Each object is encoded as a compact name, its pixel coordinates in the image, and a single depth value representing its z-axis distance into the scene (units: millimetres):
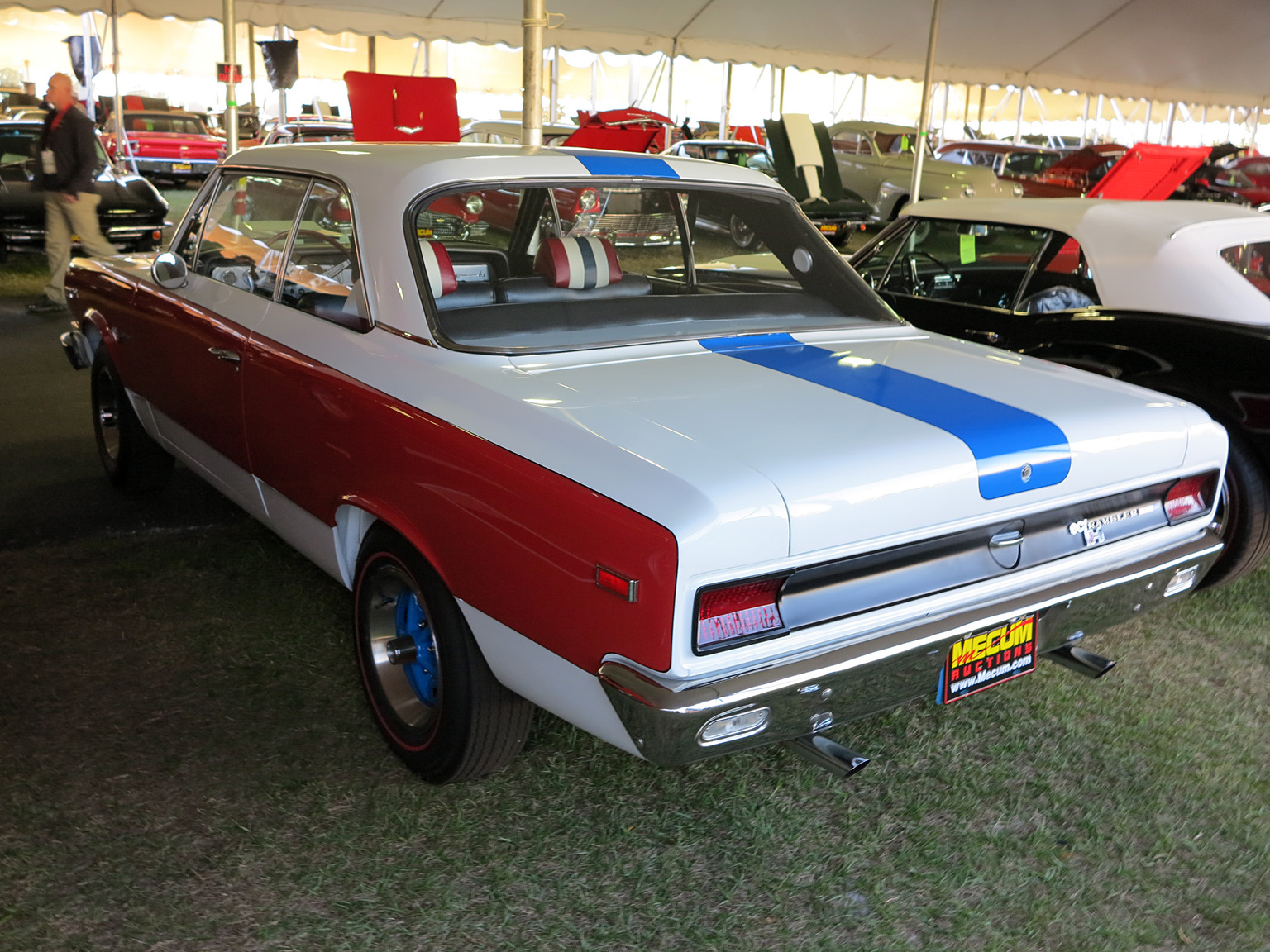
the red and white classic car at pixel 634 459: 1956
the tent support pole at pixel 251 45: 17344
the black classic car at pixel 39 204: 10164
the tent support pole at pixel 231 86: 8711
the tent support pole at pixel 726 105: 19884
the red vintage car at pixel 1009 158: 16172
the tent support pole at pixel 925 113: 8711
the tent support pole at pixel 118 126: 14172
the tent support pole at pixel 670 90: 17795
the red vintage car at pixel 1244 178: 16531
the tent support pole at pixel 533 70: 5488
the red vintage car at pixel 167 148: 22062
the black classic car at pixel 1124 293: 3730
